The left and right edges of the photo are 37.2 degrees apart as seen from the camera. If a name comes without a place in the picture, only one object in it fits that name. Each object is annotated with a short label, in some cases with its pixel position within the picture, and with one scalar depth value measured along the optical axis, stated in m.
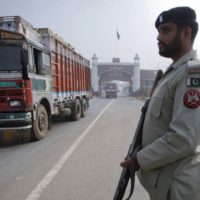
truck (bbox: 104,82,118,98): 51.16
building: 68.25
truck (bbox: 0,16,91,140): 7.44
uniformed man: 1.64
